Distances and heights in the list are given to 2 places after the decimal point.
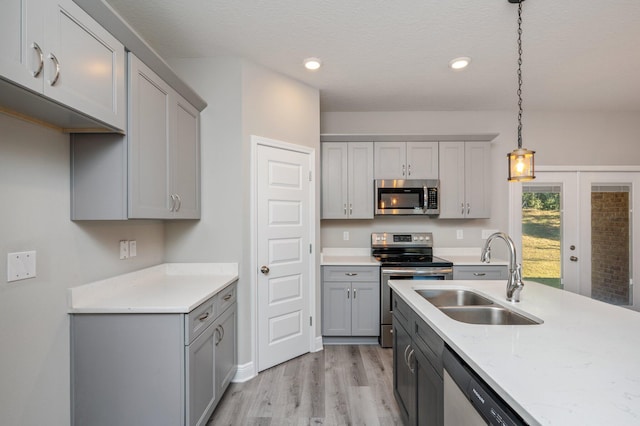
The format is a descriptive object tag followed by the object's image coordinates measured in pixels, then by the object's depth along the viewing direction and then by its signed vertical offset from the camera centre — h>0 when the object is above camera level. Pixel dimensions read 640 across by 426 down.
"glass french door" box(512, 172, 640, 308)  3.64 -0.22
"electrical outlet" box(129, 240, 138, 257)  2.05 -0.24
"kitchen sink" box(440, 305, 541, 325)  1.52 -0.55
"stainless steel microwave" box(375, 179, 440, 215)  3.40 +0.21
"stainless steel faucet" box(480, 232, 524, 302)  1.50 -0.34
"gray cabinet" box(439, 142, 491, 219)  3.42 +0.41
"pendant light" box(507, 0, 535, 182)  1.62 +0.28
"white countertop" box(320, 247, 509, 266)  3.41 -0.50
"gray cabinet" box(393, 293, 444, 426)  1.28 -0.81
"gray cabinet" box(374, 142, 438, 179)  3.44 +0.64
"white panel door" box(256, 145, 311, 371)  2.55 -0.37
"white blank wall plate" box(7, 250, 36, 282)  1.25 -0.23
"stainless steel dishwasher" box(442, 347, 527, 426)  0.80 -0.58
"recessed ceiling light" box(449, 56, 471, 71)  2.47 +1.32
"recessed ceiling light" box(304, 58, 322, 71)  2.47 +1.31
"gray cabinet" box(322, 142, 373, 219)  3.42 +0.41
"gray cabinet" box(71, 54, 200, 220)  1.57 +0.30
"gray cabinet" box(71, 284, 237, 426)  1.51 -0.81
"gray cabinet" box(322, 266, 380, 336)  3.10 -0.92
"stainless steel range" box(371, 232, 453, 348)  3.03 -0.61
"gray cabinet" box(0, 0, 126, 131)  0.97 +0.59
